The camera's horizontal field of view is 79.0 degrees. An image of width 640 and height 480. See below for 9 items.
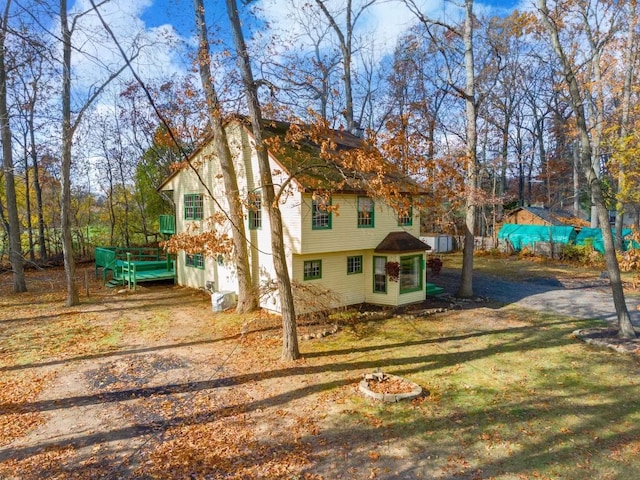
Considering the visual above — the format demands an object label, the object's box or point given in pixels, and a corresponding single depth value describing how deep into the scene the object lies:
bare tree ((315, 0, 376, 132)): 24.01
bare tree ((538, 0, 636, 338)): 10.84
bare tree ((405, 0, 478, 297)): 15.80
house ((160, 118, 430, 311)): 13.70
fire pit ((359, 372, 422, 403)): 7.89
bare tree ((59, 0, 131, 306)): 13.73
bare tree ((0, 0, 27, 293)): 16.44
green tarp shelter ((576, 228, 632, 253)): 26.95
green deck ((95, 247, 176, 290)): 18.84
